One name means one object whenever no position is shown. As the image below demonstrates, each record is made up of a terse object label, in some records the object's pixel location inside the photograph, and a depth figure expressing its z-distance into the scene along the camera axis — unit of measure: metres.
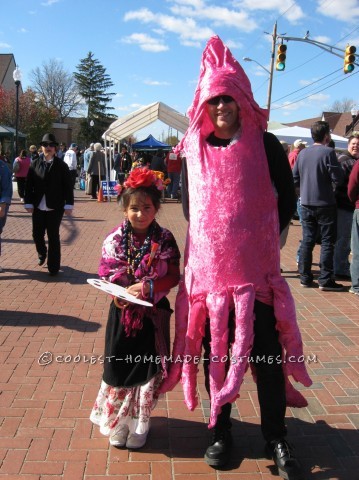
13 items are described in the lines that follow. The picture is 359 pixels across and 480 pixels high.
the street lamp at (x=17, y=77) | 19.58
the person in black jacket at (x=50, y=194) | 6.24
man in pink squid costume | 2.32
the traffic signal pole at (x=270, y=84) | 27.30
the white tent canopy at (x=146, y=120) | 15.00
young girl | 2.55
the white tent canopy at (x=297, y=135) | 15.84
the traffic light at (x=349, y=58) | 14.89
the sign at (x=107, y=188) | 16.64
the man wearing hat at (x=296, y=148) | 9.28
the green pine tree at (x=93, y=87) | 66.25
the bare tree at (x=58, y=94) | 58.77
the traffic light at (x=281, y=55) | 16.95
